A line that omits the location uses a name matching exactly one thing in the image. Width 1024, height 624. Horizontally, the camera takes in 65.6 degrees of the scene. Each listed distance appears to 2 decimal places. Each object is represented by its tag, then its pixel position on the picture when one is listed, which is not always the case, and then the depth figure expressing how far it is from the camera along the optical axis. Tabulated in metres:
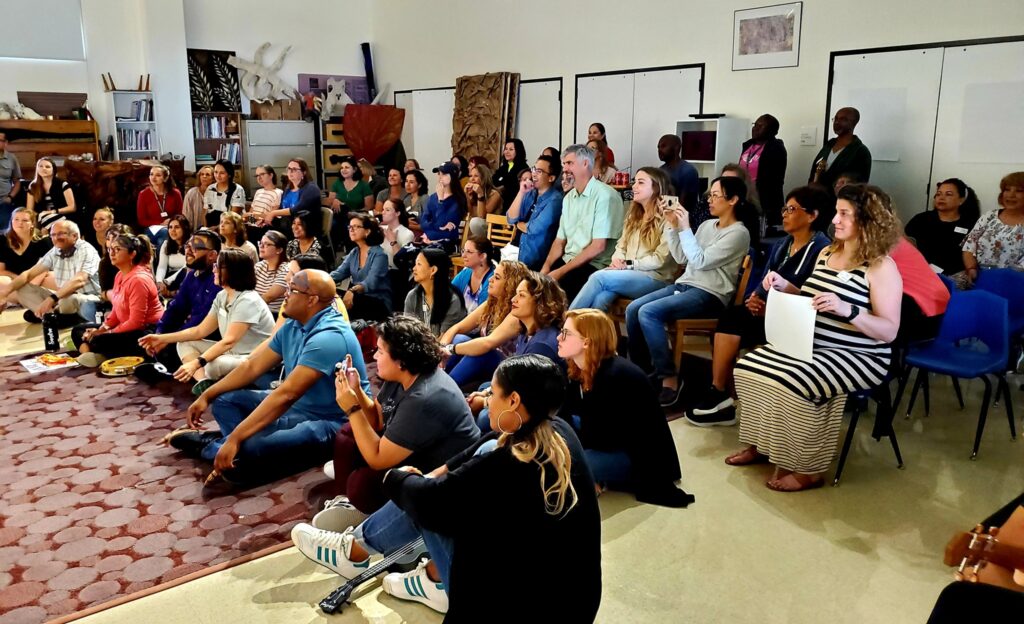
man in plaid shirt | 6.26
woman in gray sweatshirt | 4.54
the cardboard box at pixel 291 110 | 11.66
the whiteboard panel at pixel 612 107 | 8.41
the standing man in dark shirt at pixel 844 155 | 6.14
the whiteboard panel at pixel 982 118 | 5.63
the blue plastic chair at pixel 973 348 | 3.83
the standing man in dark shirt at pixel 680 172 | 6.86
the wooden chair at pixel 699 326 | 4.60
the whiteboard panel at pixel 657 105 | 7.73
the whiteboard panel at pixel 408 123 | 11.89
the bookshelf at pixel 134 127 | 10.48
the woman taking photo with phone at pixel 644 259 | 4.98
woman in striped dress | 3.43
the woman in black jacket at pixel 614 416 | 3.12
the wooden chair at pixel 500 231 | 6.80
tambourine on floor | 5.30
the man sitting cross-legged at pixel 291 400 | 3.45
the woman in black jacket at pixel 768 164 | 6.59
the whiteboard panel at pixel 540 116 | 9.33
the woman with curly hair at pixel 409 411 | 2.79
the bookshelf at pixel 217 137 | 11.23
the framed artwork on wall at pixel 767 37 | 6.81
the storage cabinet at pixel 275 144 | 11.43
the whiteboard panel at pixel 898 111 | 6.10
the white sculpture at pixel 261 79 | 11.59
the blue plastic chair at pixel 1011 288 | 4.29
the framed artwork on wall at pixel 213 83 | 11.16
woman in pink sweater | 5.34
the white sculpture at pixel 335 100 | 12.06
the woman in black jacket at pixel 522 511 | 1.95
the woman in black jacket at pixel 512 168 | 8.12
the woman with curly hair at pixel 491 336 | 4.18
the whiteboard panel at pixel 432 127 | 11.05
